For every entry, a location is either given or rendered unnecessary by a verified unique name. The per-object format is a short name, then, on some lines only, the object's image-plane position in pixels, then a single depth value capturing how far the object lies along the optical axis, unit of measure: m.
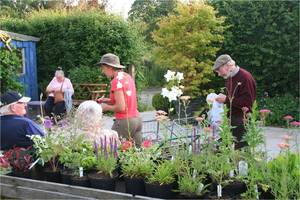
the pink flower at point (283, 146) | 2.28
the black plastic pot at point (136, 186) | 2.57
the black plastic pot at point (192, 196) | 2.37
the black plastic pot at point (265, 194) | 2.33
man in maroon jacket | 4.15
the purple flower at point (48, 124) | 3.14
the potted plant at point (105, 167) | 2.63
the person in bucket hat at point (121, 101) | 3.91
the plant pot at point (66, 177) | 2.79
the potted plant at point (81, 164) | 2.71
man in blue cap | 3.51
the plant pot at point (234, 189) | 2.39
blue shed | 12.27
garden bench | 11.56
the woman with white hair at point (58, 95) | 7.91
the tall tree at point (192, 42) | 10.47
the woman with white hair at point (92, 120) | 3.52
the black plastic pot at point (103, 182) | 2.62
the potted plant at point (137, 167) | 2.57
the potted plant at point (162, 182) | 2.45
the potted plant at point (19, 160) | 2.96
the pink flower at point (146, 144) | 2.94
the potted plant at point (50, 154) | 2.90
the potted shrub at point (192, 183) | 2.38
